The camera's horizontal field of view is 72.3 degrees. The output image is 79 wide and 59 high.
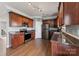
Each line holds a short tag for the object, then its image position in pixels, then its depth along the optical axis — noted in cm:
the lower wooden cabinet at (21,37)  138
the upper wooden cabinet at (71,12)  73
